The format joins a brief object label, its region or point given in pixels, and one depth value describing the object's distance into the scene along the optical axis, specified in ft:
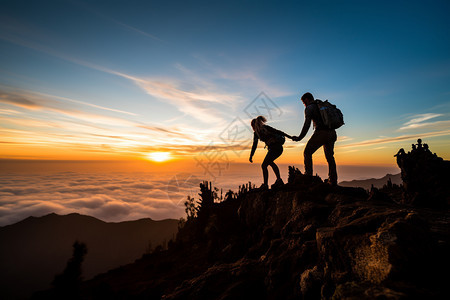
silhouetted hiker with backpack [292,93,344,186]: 18.29
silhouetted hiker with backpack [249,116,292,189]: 23.43
